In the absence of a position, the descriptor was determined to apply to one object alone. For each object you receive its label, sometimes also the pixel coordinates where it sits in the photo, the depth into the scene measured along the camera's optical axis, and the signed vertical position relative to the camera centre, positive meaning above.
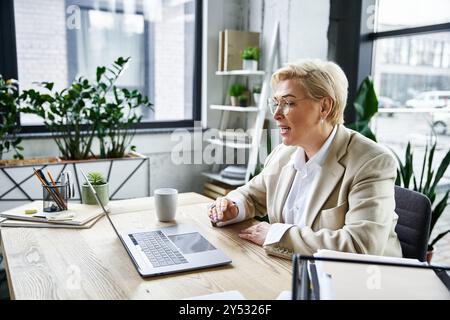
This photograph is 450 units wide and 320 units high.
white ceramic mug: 1.49 -0.41
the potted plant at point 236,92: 3.42 -0.04
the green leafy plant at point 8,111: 2.57 -0.17
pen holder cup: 1.52 -0.40
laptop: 1.08 -0.45
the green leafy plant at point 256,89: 3.30 -0.01
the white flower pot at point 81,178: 2.55 -0.59
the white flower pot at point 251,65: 3.20 +0.17
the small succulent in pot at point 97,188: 1.65 -0.40
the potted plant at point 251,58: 3.18 +0.22
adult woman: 1.22 -0.31
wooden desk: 0.96 -0.46
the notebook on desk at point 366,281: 0.76 -0.38
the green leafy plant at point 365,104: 2.57 -0.09
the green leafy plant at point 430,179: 2.22 -0.47
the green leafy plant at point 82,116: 2.65 -0.20
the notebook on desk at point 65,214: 1.45 -0.45
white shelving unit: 3.12 -0.21
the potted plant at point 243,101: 3.37 -0.10
